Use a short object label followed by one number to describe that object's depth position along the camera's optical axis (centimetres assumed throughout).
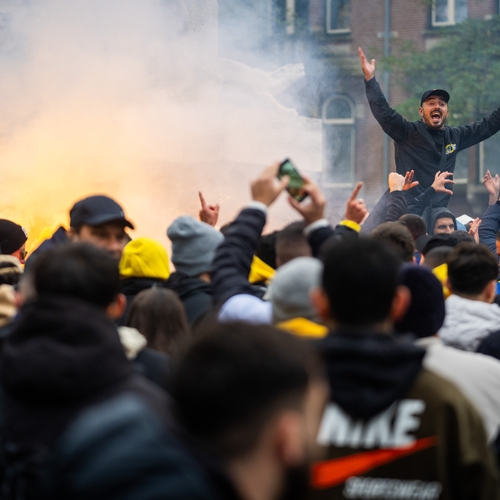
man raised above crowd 1271
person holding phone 493
